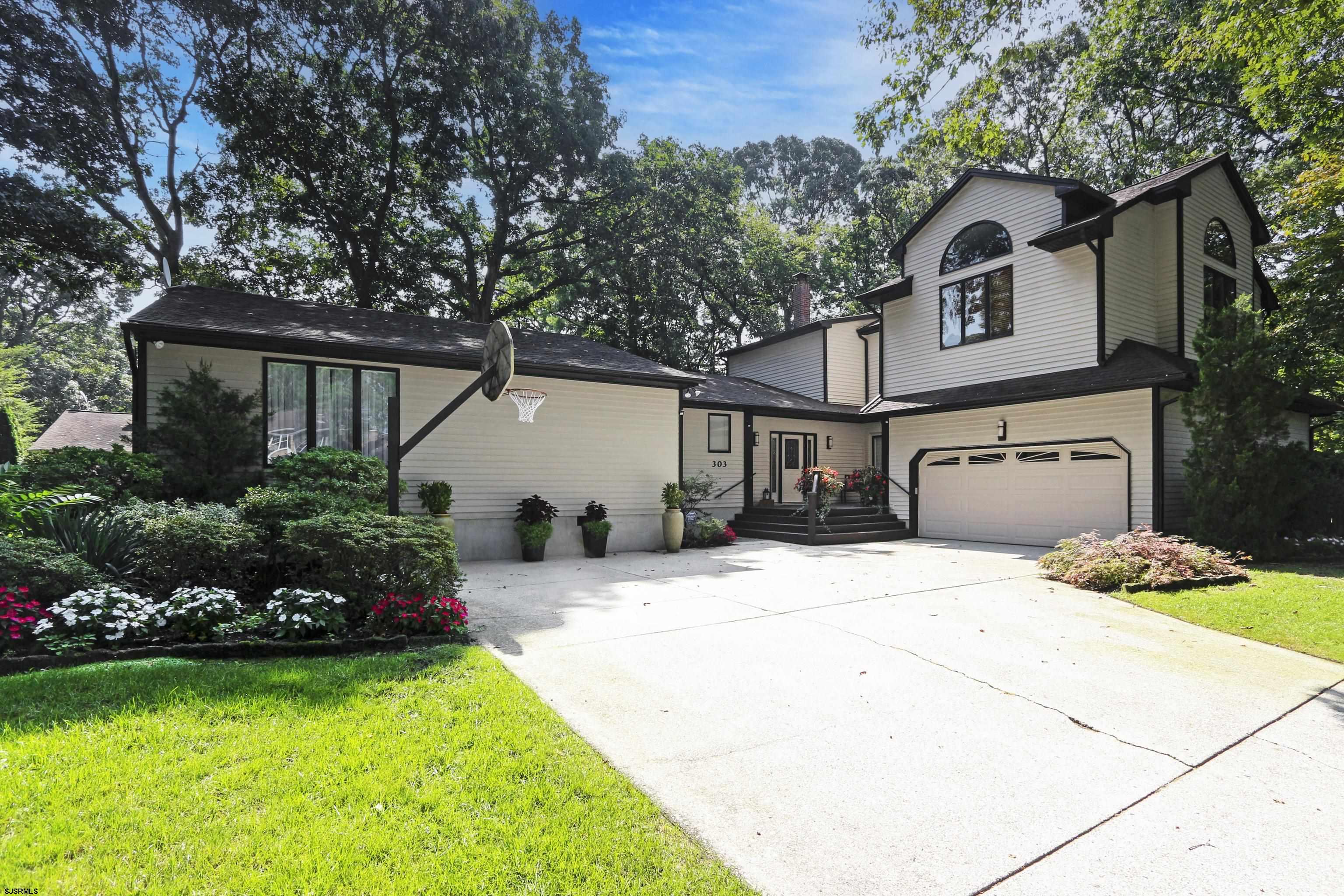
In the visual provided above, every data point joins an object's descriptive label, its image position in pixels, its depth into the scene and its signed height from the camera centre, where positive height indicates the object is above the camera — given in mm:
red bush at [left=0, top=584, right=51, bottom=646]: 3889 -1069
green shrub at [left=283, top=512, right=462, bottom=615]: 4996 -866
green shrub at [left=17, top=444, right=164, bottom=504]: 6410 -192
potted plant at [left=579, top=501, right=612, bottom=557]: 10734 -1295
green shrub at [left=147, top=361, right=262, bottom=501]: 7969 +237
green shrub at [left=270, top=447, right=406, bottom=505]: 7758 -247
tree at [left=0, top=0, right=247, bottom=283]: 13359 +8742
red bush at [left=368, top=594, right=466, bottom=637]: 4887 -1314
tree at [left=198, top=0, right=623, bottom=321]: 15984 +8794
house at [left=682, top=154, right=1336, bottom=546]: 10742 +1966
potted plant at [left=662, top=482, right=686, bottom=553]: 11727 -1194
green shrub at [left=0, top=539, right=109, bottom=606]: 4172 -831
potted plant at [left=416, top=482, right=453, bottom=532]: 9445 -674
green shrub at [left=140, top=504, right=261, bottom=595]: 4789 -797
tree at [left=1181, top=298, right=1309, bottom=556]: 8891 +200
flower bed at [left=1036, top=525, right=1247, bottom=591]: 7340 -1313
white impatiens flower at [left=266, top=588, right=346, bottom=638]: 4531 -1207
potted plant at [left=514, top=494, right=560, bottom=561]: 10102 -1152
